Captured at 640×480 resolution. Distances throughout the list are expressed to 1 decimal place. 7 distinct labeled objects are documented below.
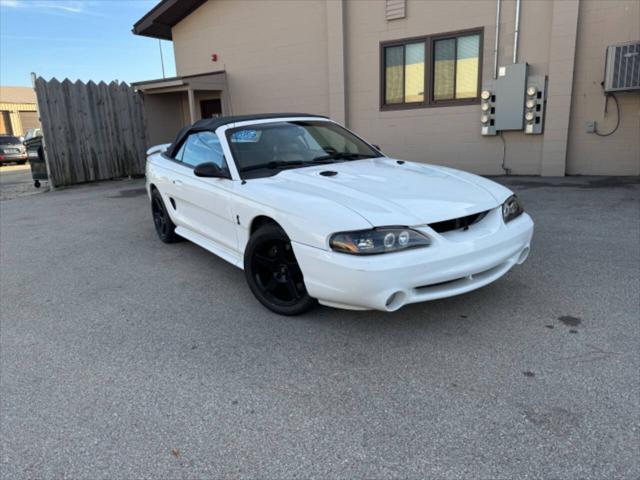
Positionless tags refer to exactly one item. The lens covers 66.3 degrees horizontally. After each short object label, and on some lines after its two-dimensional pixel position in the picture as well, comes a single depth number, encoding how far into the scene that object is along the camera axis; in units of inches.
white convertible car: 116.6
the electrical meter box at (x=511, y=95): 365.4
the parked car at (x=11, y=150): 889.5
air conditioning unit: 320.5
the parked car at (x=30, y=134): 827.6
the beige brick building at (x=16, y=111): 1524.4
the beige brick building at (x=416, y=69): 349.7
